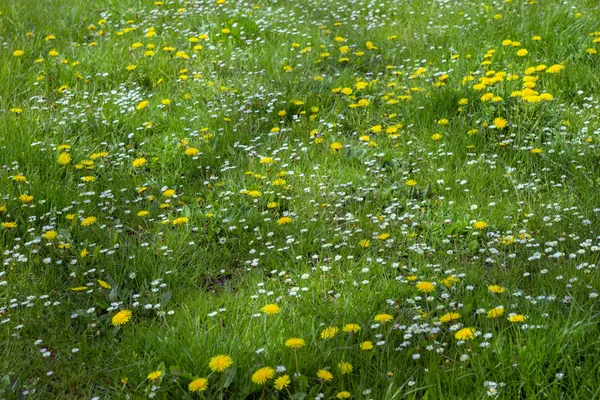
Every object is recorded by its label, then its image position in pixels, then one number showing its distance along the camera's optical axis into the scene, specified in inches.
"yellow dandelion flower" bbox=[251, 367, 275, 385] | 200.7
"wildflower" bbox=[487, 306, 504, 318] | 219.9
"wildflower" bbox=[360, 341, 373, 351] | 213.9
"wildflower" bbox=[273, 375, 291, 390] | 198.8
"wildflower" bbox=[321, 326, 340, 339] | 219.1
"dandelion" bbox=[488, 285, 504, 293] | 231.5
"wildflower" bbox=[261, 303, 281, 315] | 232.1
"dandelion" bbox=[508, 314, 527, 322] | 211.1
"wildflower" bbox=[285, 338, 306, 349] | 209.9
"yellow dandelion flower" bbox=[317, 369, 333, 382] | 201.8
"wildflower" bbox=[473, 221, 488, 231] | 276.4
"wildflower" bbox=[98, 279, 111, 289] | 259.8
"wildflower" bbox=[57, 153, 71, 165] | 337.4
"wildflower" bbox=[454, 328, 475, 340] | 211.6
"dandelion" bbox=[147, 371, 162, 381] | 205.5
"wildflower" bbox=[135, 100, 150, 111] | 386.3
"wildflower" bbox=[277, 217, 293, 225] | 289.3
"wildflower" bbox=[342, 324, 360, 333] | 219.8
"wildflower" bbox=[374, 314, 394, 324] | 221.3
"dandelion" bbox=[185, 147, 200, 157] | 343.3
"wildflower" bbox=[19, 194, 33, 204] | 306.9
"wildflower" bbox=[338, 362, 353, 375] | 206.8
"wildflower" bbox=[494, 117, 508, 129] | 338.6
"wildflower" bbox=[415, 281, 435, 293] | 239.0
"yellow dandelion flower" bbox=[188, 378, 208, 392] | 199.9
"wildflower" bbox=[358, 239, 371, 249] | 273.1
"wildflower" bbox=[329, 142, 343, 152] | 339.9
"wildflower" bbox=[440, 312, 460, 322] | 220.1
